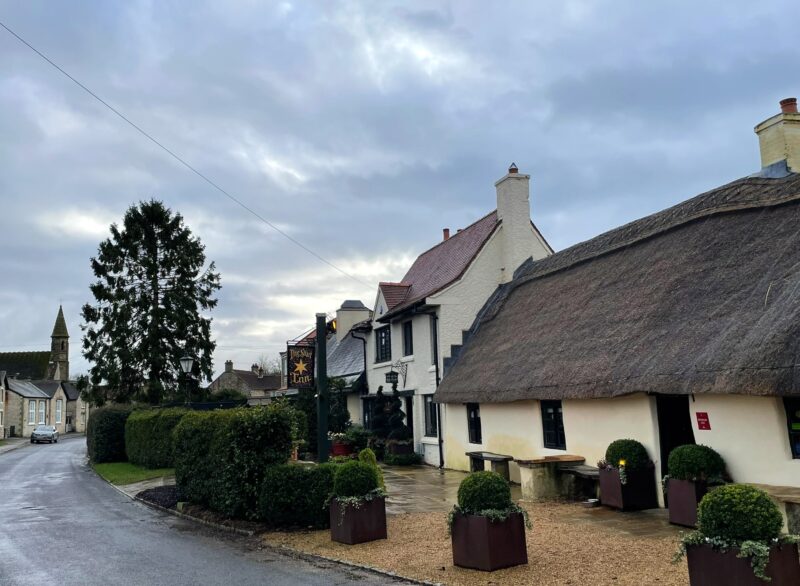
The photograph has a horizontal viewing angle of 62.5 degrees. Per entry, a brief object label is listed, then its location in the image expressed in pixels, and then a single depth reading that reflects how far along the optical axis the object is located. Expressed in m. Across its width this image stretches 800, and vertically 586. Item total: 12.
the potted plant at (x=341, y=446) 25.23
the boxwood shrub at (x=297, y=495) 12.02
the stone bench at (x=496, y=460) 17.28
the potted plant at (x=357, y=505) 10.75
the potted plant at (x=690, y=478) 10.55
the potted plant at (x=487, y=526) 8.49
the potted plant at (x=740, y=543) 6.08
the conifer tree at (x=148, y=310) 38.59
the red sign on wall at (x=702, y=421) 11.48
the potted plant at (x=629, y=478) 12.39
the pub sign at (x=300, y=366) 14.85
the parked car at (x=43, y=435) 59.62
